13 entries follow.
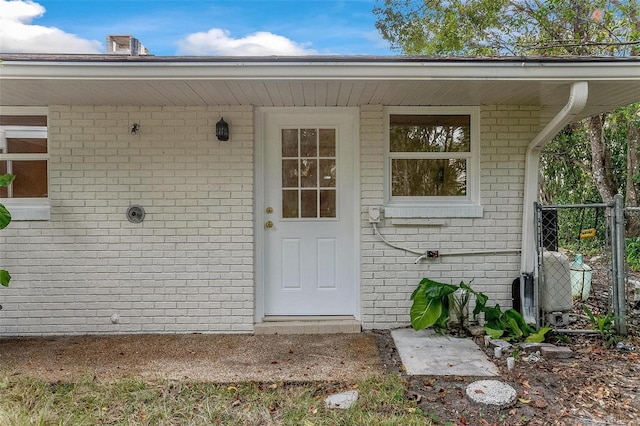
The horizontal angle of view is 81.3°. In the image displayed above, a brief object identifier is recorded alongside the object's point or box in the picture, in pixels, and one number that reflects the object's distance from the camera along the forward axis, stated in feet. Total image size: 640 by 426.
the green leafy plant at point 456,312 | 10.57
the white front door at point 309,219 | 12.19
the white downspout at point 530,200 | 11.57
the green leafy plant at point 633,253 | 20.42
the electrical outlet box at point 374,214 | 11.66
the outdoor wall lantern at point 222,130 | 11.33
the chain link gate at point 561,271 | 10.73
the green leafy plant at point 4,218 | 9.71
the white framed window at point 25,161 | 11.76
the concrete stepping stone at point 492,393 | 7.45
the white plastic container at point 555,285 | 11.40
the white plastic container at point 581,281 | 15.19
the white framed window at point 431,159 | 12.03
